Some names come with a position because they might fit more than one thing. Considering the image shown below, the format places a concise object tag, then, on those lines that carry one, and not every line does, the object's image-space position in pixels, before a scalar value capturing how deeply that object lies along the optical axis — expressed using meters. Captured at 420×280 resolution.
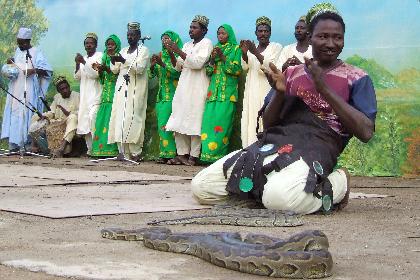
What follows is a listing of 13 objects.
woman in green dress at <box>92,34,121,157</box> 15.42
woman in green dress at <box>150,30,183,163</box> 14.33
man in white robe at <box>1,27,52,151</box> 16.50
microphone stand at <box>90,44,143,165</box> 14.63
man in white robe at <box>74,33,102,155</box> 15.98
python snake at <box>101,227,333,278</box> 4.12
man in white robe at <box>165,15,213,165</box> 13.70
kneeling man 6.46
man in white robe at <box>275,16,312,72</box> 12.09
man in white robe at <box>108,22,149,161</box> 14.78
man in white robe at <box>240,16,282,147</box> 12.65
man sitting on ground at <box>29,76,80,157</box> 16.38
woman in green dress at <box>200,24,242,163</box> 13.34
